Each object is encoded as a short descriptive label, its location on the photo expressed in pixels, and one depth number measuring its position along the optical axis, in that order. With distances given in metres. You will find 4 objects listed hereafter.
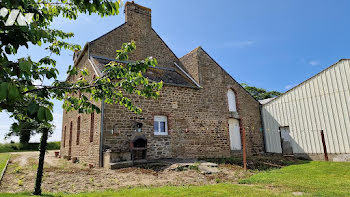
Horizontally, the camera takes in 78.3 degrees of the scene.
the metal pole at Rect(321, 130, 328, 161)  10.90
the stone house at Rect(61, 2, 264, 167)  10.48
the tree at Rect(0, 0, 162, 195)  1.91
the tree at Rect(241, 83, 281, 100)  37.75
